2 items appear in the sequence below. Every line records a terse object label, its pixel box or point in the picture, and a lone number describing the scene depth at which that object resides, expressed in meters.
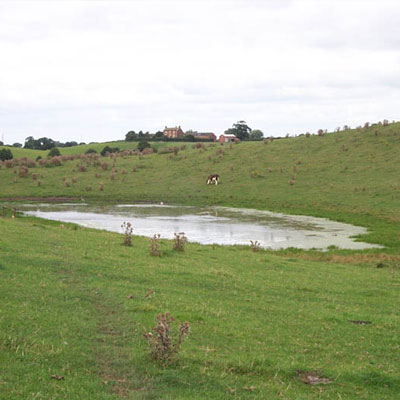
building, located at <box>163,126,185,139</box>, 180.38
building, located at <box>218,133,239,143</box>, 150.06
